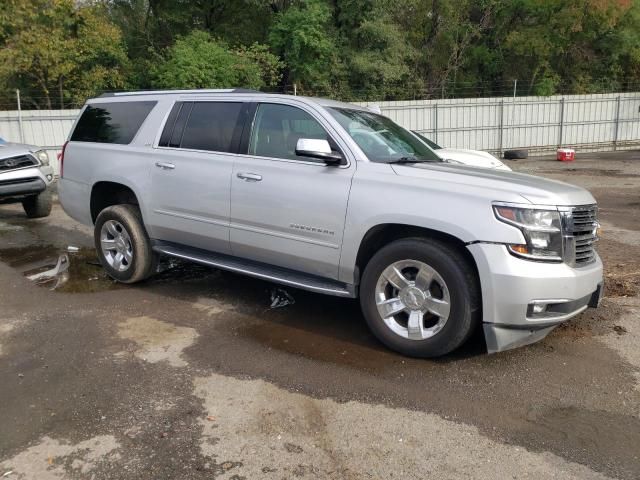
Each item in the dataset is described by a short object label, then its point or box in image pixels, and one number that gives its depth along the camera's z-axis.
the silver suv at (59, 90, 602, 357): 3.88
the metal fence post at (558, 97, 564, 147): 24.42
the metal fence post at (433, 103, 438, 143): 22.05
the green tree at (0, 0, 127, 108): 21.73
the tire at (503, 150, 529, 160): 22.33
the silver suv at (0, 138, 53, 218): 9.24
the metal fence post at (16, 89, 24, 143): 17.11
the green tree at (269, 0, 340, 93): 24.16
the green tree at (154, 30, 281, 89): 20.86
